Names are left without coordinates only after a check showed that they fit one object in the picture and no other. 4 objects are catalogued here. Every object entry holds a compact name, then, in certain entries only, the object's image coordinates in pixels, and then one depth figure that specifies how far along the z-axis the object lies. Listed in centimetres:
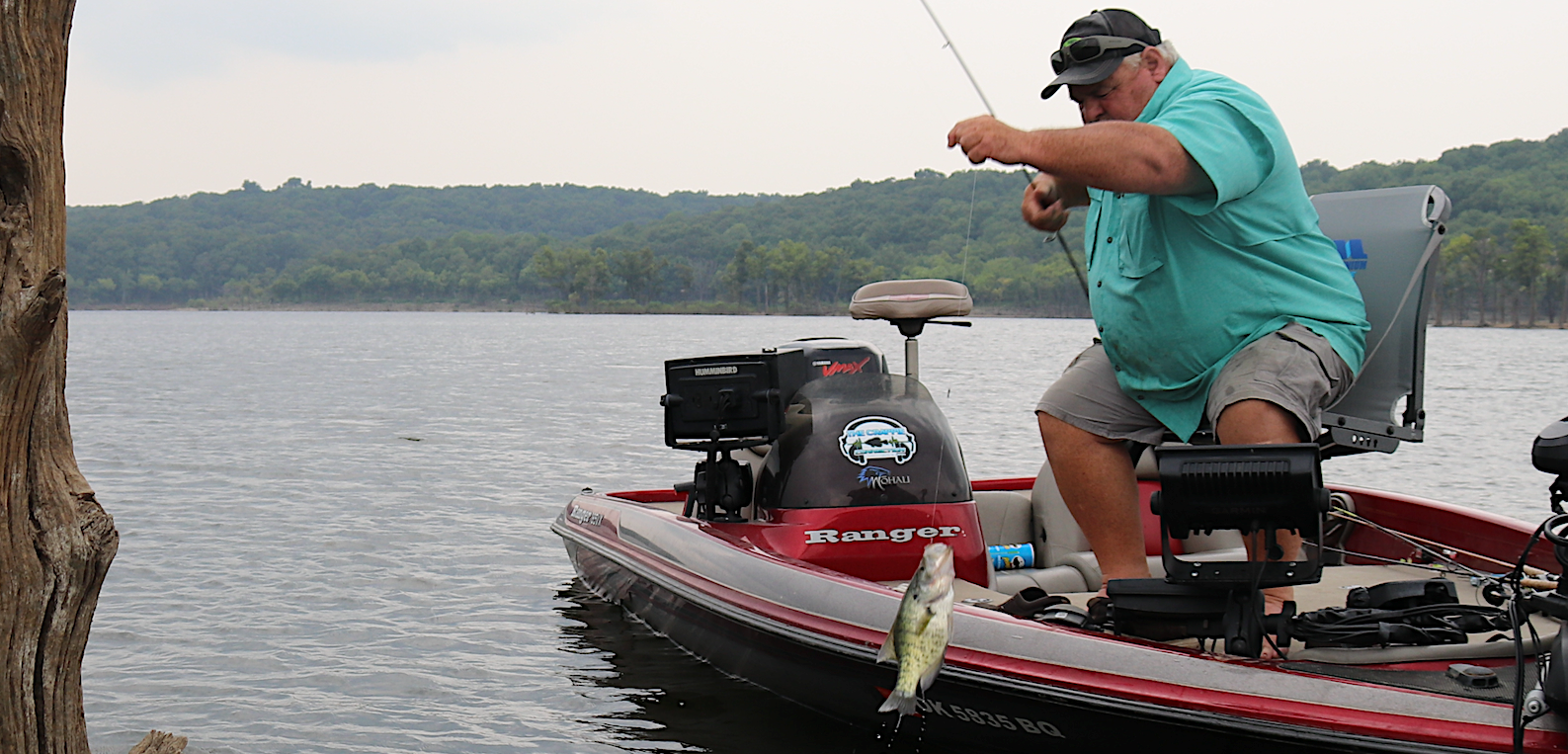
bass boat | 325
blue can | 587
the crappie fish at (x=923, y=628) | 299
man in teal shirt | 345
